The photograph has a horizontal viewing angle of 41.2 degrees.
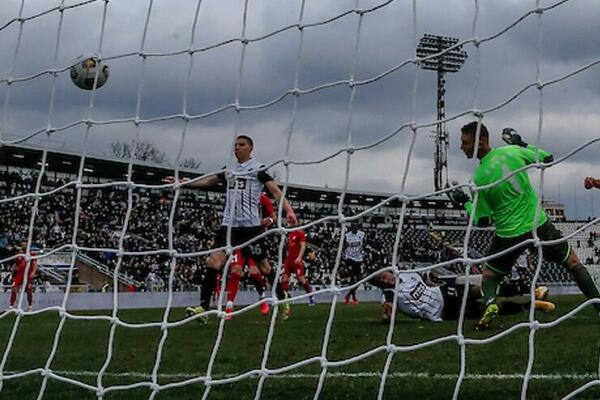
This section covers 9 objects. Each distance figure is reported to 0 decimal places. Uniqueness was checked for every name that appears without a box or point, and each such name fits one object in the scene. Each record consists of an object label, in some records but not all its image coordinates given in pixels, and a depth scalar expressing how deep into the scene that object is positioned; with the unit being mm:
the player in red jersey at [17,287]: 14045
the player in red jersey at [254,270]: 7986
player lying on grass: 7906
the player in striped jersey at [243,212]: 7262
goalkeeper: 5746
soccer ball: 5129
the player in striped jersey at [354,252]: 16438
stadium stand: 20109
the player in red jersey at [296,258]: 12062
